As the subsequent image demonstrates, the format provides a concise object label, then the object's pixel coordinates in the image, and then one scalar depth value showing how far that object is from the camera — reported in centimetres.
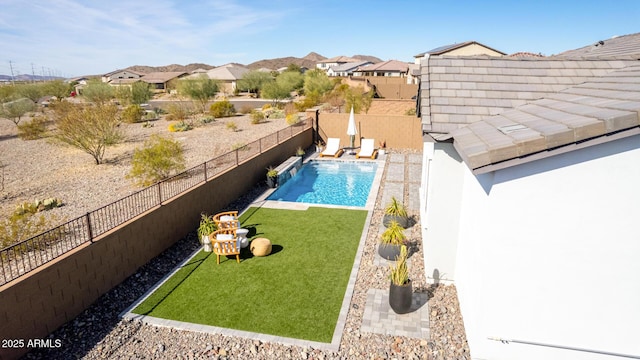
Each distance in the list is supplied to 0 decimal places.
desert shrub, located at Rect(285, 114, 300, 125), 3155
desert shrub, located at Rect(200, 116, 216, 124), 3425
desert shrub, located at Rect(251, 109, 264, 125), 3338
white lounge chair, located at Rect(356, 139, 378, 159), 2317
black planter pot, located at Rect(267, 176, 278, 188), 1744
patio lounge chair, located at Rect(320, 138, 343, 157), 2384
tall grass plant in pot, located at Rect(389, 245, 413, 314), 786
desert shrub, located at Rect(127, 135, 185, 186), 1558
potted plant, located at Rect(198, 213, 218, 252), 1130
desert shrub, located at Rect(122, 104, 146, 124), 3566
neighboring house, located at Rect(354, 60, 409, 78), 8369
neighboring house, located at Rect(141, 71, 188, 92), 9225
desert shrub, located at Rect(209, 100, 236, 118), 3841
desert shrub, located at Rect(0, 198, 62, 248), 958
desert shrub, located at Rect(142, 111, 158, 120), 3859
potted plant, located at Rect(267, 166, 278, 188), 1739
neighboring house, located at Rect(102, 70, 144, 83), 11231
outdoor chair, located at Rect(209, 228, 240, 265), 1036
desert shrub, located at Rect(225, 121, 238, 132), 3050
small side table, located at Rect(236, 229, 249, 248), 1102
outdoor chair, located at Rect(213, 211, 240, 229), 1163
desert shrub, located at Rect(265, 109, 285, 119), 3706
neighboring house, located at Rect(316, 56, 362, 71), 14238
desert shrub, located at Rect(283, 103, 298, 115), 3847
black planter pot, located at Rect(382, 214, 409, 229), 1251
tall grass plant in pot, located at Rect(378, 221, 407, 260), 1042
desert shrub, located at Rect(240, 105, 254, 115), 4203
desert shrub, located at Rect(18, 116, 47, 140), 2856
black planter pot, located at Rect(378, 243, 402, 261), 1040
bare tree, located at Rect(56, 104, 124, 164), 1952
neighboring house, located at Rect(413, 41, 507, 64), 6084
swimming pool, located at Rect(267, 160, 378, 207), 1703
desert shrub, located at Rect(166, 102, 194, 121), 3650
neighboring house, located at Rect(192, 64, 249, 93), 8265
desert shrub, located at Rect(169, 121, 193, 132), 3073
